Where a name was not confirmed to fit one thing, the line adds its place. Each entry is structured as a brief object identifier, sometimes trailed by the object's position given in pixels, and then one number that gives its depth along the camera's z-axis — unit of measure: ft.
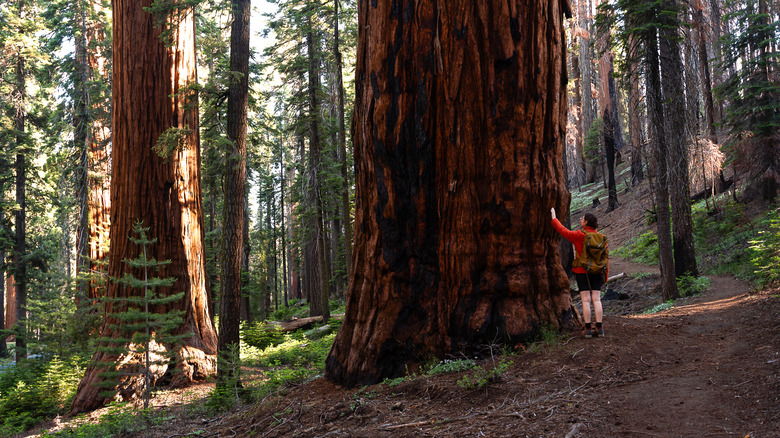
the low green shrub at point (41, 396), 29.17
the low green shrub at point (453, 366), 16.87
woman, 19.19
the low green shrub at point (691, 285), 36.51
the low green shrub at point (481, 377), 14.48
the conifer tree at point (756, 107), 50.34
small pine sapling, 24.13
